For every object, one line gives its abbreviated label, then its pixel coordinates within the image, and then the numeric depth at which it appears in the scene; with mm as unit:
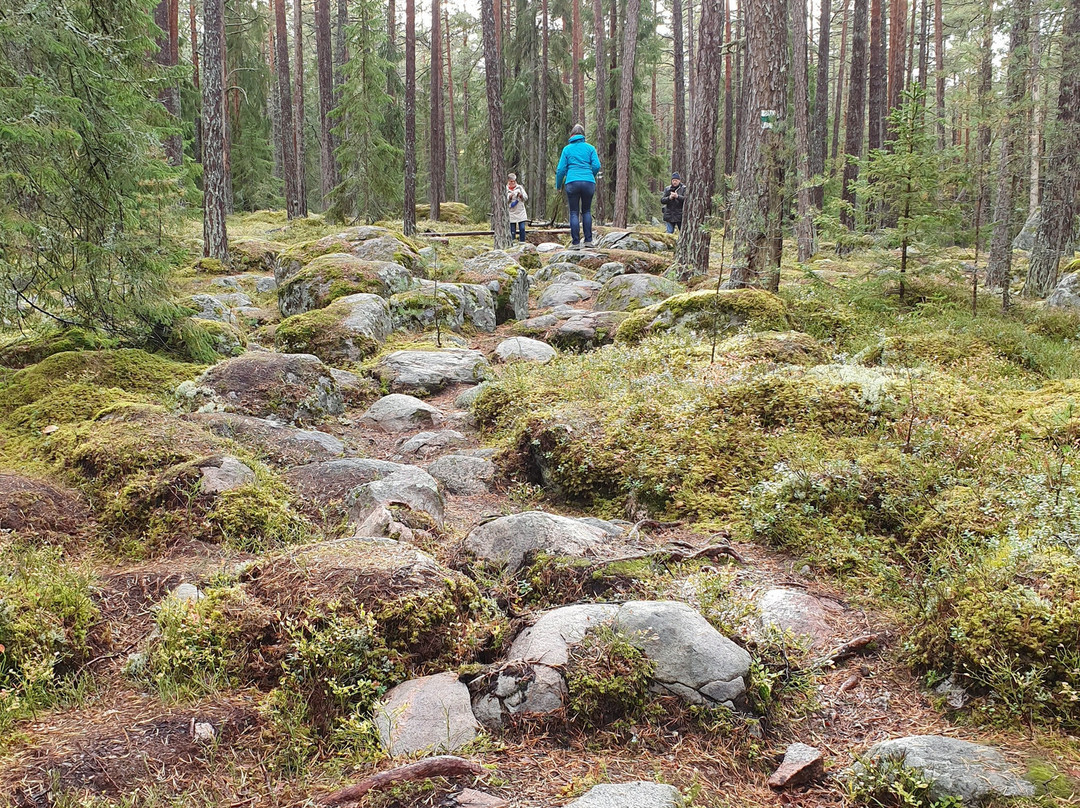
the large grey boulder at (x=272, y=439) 5383
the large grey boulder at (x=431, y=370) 8203
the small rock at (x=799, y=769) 2451
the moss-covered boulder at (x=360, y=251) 12281
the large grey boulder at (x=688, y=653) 2766
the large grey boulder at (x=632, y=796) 2266
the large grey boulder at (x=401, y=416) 7012
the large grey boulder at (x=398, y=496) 4414
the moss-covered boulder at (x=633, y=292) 10812
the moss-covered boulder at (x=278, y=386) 6355
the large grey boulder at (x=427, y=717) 2584
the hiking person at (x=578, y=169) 15609
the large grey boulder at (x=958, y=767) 2217
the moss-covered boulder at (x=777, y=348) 6441
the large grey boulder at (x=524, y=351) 8805
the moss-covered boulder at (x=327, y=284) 10500
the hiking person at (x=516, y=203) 18344
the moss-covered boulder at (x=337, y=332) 8859
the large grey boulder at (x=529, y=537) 3811
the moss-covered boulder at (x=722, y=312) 7730
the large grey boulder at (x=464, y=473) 5461
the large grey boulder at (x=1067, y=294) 9427
